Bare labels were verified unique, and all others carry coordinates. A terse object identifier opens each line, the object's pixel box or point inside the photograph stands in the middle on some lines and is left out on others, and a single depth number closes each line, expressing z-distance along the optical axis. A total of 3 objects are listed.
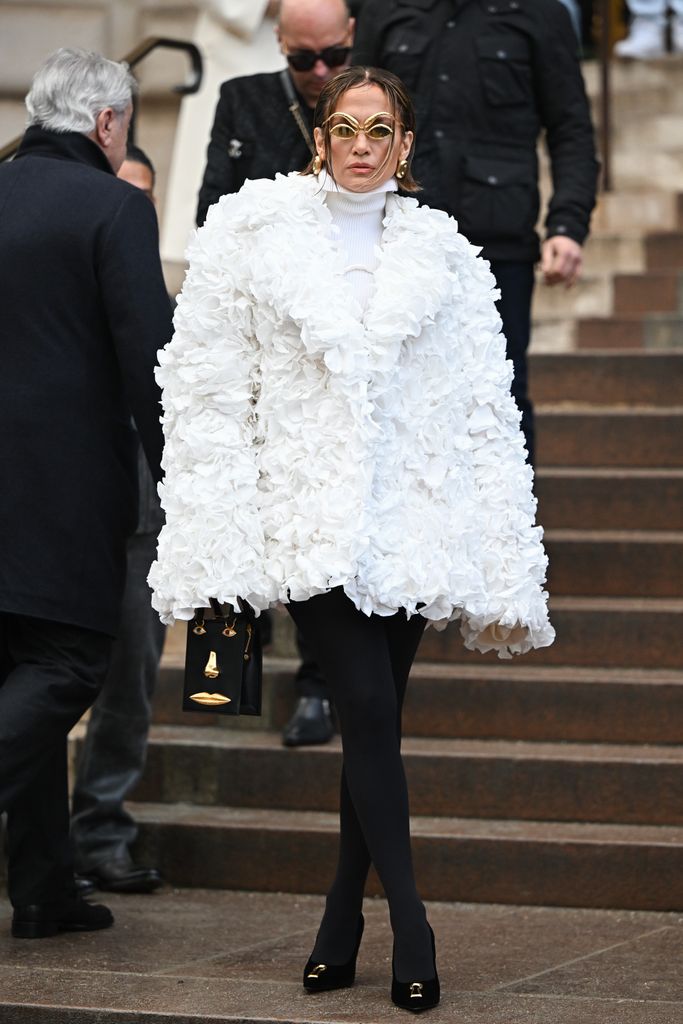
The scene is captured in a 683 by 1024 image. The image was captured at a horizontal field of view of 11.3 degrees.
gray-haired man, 8.03
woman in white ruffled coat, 7.03
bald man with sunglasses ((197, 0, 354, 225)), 9.73
